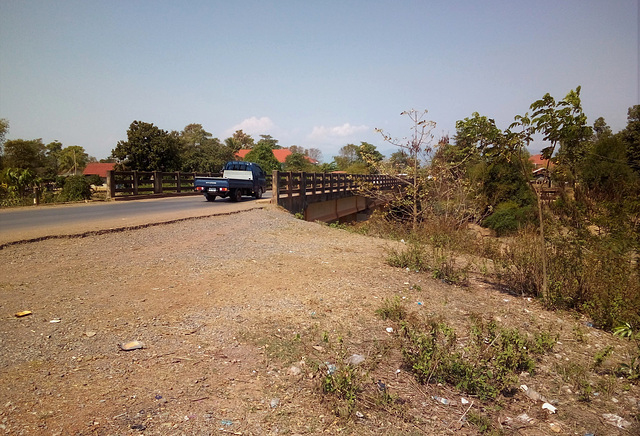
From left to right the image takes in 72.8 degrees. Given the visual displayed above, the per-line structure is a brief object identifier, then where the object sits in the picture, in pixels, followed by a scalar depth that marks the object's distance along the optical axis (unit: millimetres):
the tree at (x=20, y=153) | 55562
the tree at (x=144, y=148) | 41062
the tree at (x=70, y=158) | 94112
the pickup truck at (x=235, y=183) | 20500
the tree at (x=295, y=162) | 74994
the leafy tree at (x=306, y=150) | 122312
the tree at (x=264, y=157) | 63384
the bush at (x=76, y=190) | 23672
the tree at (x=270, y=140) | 106125
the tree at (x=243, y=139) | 93625
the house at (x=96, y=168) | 93625
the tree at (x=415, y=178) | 14402
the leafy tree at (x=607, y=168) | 23656
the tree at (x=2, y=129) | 54812
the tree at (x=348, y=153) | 86812
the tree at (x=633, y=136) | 35416
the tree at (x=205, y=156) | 50500
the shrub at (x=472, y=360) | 3990
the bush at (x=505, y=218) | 26312
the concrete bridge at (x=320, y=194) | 17609
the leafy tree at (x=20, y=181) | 20422
